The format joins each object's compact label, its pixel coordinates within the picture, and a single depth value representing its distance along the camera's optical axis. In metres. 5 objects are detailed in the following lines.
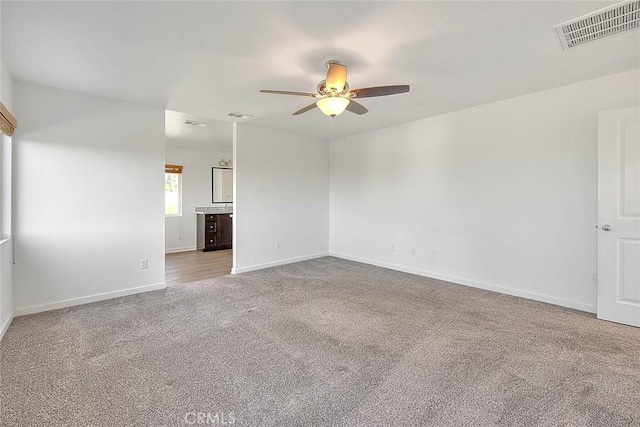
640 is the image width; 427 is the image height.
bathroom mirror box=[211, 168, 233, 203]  7.79
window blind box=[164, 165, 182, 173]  6.91
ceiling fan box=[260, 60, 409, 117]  2.47
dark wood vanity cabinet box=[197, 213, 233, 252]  7.18
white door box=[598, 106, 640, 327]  2.83
